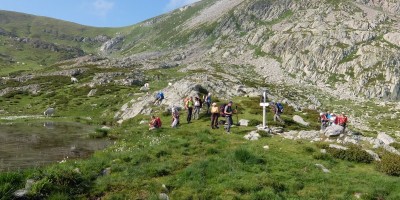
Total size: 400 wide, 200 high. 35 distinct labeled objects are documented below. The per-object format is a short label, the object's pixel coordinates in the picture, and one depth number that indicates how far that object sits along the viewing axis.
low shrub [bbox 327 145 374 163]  22.22
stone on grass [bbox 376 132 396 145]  29.75
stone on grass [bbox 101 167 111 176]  19.03
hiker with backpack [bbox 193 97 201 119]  41.29
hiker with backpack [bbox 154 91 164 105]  53.23
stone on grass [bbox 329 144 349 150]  23.95
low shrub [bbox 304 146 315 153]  23.58
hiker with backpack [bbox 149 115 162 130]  35.12
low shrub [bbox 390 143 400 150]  27.25
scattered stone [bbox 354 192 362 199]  16.34
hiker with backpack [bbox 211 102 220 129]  33.34
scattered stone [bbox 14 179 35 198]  14.34
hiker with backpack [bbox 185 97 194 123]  38.63
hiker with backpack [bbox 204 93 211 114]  44.34
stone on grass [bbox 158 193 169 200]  15.67
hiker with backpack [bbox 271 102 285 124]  38.00
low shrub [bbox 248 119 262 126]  36.29
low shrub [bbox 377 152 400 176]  19.77
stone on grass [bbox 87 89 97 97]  80.86
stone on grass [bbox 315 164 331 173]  19.72
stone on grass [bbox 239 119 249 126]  36.53
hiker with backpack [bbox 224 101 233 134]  31.76
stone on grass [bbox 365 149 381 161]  22.76
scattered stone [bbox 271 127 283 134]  31.88
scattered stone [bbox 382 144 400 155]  24.85
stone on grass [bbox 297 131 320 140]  29.04
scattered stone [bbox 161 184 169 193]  16.66
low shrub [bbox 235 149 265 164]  20.22
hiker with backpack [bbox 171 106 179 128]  36.84
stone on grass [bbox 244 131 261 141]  28.47
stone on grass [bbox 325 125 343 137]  28.54
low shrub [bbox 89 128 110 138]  34.44
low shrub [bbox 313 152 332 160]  22.11
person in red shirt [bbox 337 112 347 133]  34.50
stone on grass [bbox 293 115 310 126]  41.44
